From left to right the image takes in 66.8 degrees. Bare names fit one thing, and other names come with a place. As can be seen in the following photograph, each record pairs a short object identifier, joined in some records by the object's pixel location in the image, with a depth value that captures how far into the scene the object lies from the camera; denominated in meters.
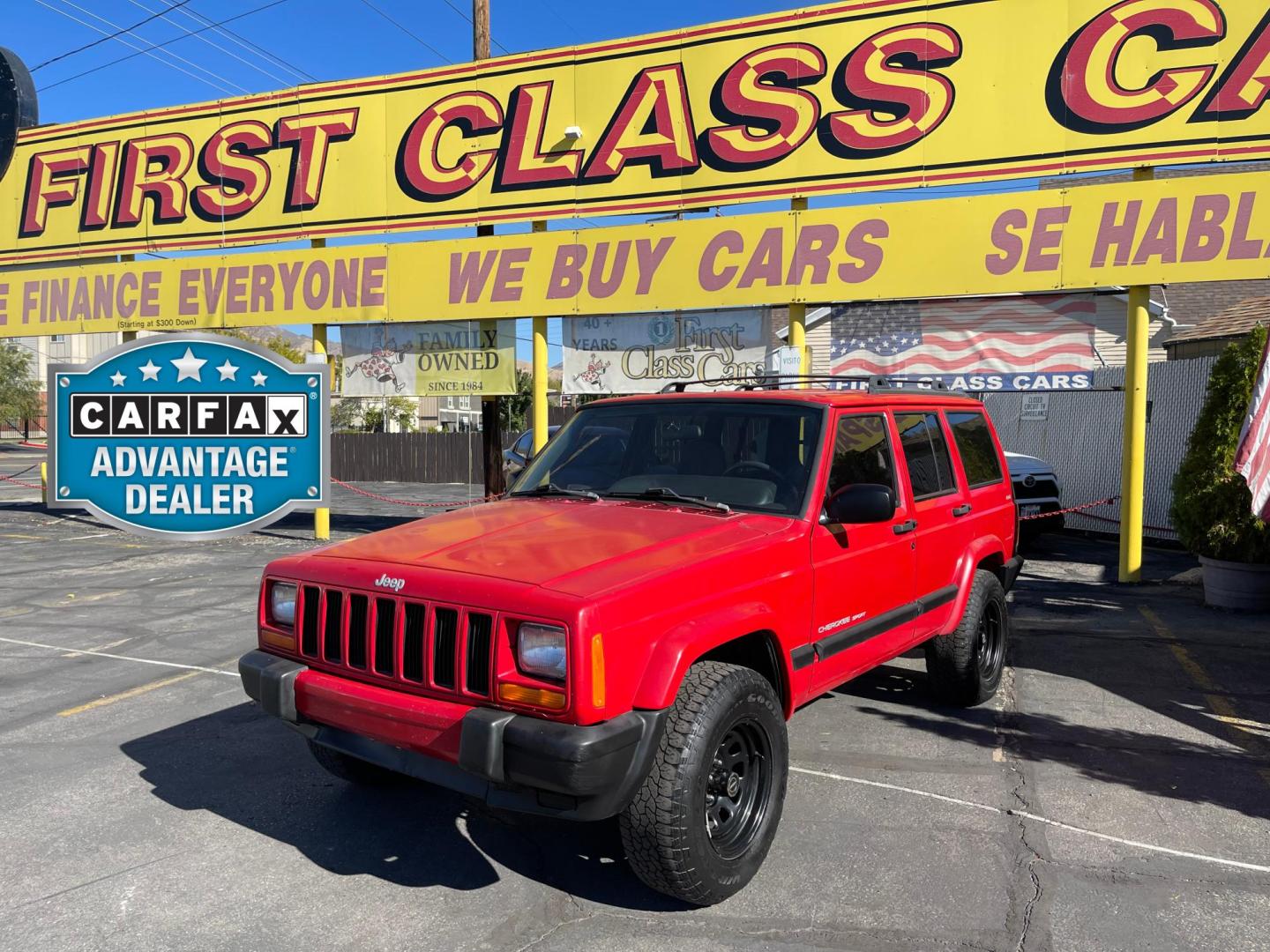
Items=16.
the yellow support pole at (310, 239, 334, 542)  14.41
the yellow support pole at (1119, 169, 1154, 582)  10.88
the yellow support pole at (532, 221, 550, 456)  13.51
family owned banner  14.12
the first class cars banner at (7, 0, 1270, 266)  10.56
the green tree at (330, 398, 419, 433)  55.34
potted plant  8.80
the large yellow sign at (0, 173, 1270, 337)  10.58
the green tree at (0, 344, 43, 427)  54.97
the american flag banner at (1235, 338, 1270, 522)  5.03
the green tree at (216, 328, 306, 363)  41.50
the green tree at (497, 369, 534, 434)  46.24
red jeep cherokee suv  3.15
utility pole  15.01
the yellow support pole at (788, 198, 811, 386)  12.17
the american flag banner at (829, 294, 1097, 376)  11.84
